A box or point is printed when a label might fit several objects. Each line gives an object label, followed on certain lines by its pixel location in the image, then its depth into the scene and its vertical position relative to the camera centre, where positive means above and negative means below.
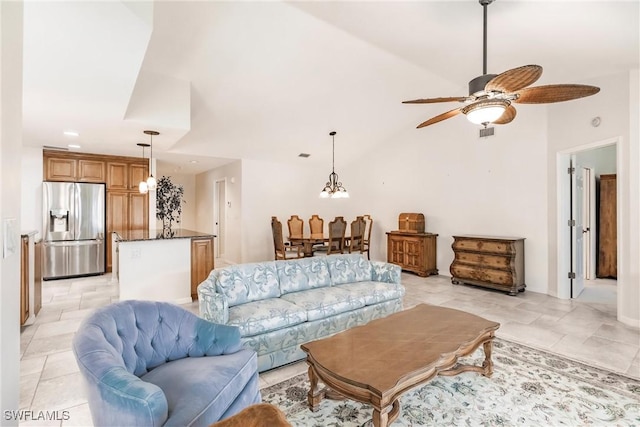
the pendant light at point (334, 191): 5.55 +0.39
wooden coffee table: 1.62 -0.87
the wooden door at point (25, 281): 3.25 -0.70
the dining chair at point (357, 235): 5.97 -0.45
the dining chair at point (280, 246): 5.89 -0.65
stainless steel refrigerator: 5.52 -0.26
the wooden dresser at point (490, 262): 4.72 -0.83
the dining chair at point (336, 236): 5.79 -0.44
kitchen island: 3.91 -0.68
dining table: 5.83 -0.56
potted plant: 6.77 +0.32
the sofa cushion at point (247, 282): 2.79 -0.65
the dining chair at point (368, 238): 6.76 -0.58
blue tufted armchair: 1.19 -0.76
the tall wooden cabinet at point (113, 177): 5.77 +0.74
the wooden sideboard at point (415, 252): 6.04 -0.80
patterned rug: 1.90 -1.28
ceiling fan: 1.91 +0.82
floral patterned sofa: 2.48 -0.82
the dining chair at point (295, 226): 7.09 -0.30
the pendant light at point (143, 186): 4.90 +0.45
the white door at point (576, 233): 4.57 -0.34
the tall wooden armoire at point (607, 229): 5.61 -0.35
